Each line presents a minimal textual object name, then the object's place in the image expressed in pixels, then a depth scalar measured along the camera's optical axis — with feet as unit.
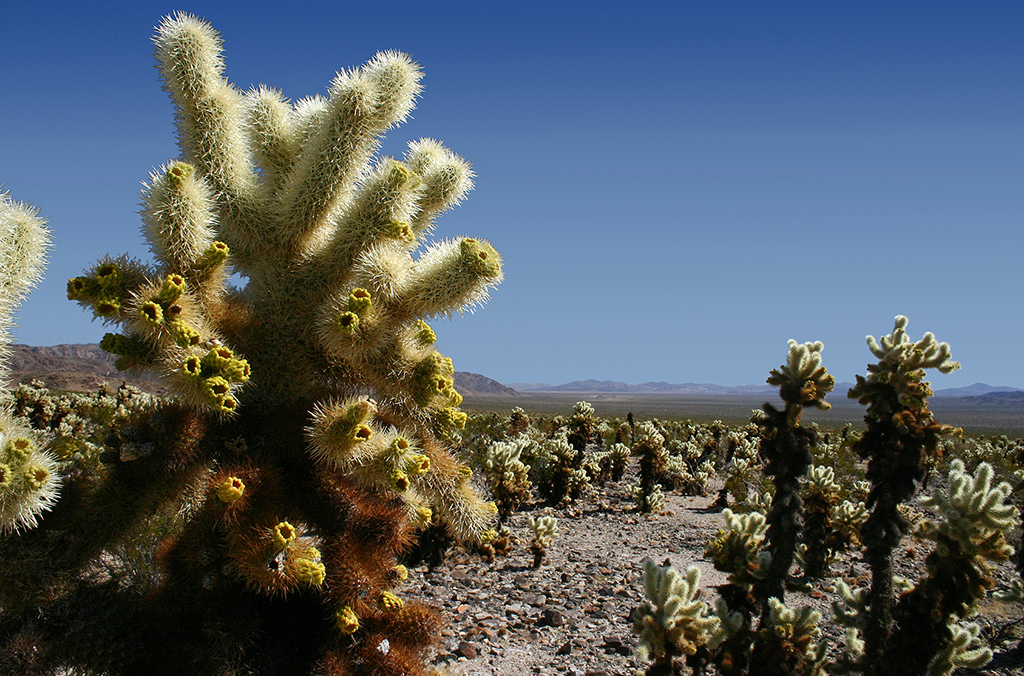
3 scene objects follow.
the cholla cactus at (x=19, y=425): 7.51
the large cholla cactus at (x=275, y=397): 9.04
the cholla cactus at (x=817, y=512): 20.93
